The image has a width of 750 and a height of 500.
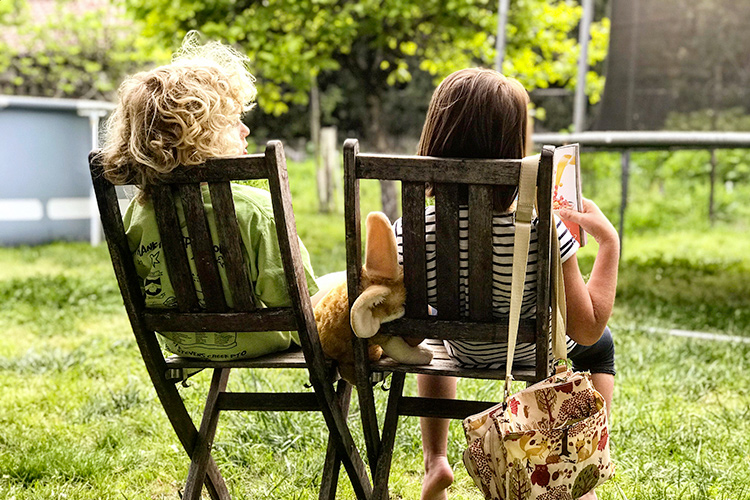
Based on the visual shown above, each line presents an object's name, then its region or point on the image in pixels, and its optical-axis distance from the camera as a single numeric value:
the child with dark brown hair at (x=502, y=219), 1.83
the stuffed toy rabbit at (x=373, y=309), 1.82
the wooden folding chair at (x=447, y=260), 1.70
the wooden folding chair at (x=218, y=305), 1.79
